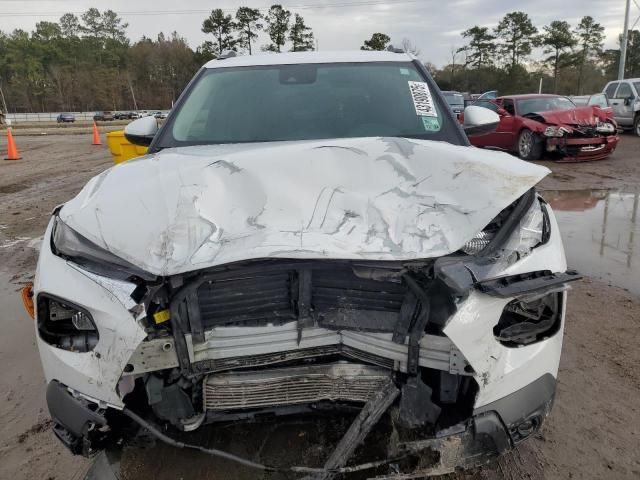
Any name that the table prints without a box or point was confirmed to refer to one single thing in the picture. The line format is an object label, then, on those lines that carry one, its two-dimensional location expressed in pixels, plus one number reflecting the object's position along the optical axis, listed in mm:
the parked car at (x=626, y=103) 15844
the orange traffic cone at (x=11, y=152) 14438
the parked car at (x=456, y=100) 20469
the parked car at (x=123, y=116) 59062
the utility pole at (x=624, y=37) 27297
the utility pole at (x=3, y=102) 73375
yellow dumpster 7094
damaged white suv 1684
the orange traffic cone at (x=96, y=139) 19005
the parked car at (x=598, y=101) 14758
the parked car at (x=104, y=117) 56716
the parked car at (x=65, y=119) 52656
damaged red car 10539
